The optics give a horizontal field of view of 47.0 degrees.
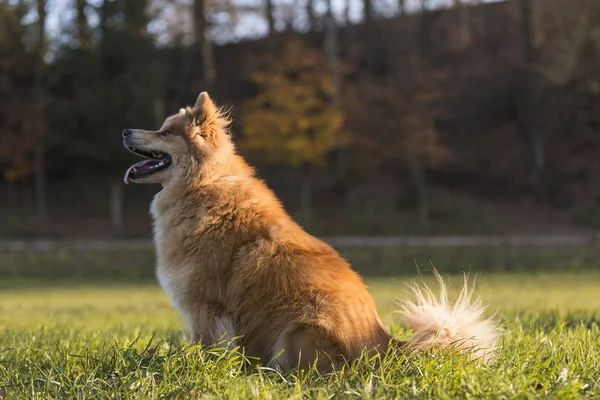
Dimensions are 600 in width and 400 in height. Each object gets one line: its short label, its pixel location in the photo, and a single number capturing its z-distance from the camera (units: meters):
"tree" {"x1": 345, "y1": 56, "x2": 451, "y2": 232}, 29.02
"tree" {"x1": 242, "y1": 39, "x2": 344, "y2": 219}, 28.14
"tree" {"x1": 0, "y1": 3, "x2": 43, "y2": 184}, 28.38
